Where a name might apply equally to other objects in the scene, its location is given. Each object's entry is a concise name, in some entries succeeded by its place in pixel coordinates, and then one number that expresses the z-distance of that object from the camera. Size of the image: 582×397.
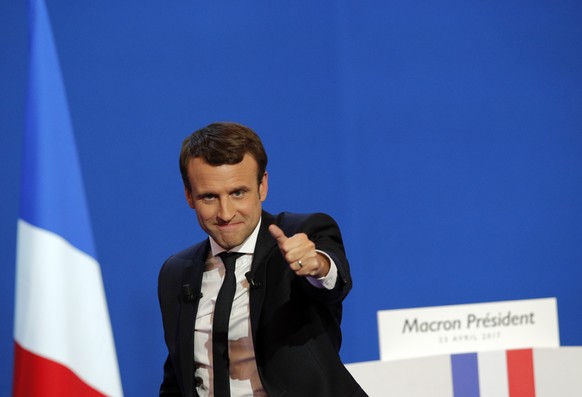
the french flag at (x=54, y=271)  8.02
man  8.21
